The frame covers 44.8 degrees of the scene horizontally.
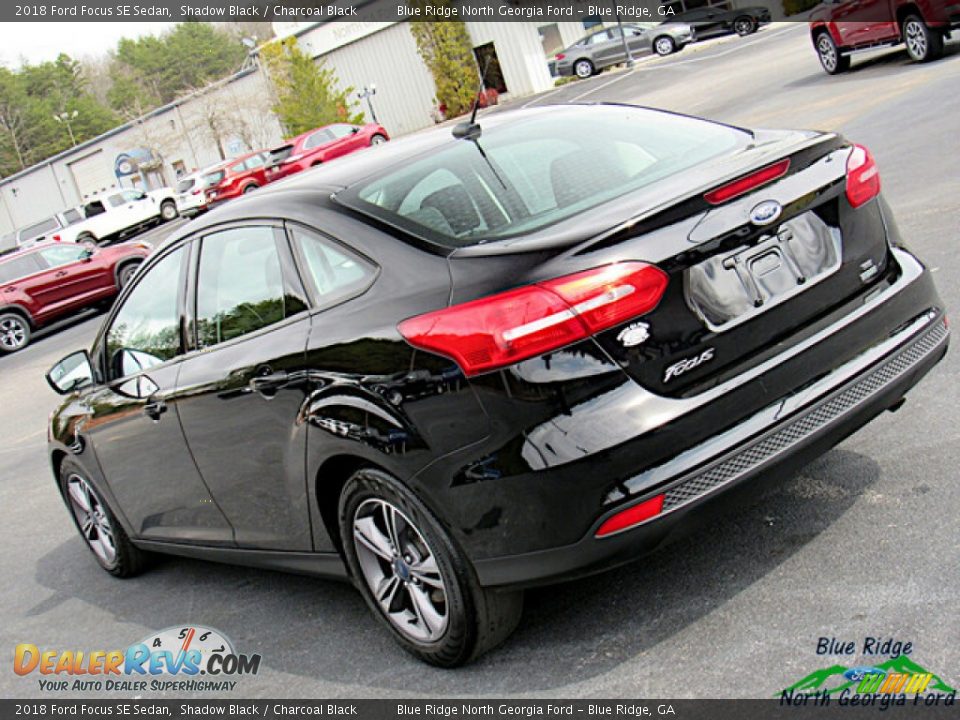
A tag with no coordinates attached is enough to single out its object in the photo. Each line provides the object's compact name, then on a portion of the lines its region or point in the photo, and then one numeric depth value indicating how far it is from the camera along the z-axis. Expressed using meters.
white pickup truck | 39.53
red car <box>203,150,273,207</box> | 35.75
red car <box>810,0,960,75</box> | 16.42
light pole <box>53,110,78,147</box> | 98.00
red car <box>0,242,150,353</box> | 20.27
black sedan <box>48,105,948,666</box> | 3.28
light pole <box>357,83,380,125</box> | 47.44
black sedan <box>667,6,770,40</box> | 40.16
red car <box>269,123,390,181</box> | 34.12
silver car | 42.22
